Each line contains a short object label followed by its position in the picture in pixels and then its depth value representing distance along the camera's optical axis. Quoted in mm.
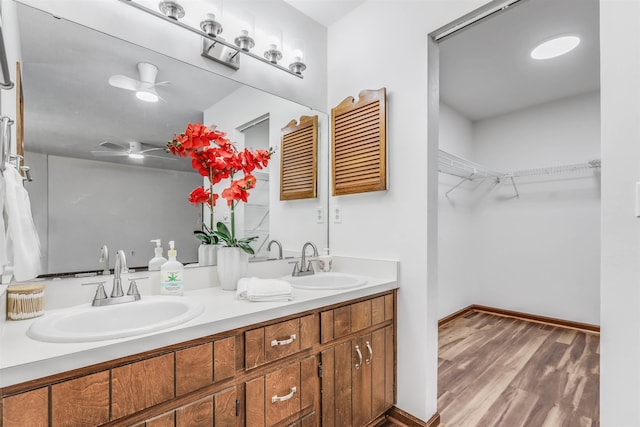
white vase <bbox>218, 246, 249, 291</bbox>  1524
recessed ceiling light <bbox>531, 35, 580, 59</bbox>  2295
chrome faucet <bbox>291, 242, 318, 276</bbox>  1970
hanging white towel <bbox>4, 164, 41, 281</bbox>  764
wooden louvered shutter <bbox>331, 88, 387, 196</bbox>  1856
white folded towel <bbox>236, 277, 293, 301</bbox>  1289
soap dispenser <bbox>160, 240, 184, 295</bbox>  1375
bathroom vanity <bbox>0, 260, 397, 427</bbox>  794
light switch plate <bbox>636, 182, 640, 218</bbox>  974
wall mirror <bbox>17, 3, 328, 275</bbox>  1217
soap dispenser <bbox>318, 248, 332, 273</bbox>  2109
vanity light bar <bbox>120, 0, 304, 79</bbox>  1516
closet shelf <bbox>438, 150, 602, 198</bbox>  3136
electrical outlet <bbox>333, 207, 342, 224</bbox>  2170
